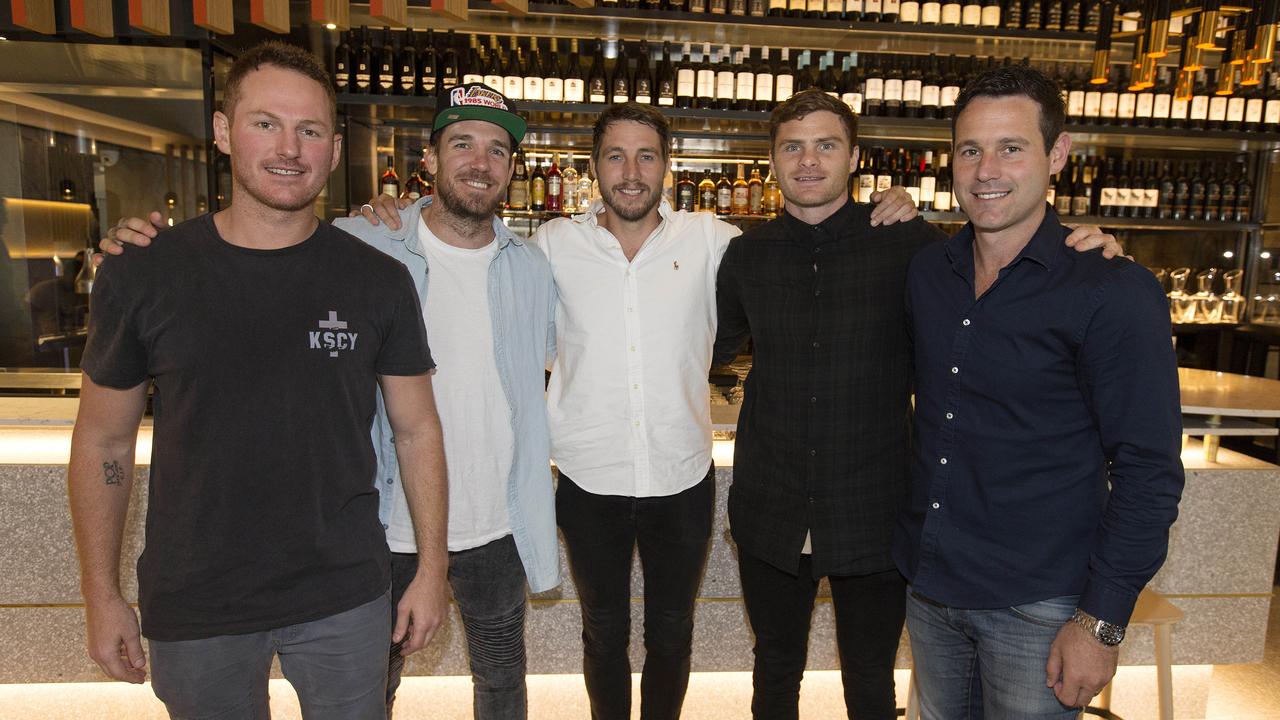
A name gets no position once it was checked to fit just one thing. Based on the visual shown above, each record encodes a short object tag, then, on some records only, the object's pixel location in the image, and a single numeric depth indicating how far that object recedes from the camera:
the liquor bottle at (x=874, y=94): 3.92
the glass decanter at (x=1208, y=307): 4.54
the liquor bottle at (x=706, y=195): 4.15
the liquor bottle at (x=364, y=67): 3.67
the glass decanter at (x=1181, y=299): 4.54
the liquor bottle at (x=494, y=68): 3.65
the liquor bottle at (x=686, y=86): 3.88
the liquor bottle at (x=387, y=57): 3.96
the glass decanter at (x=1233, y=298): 4.53
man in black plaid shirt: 1.67
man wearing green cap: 1.71
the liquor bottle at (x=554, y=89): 3.65
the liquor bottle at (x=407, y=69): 3.75
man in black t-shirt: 1.24
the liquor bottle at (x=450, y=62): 3.87
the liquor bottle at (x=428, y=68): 3.89
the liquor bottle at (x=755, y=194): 4.18
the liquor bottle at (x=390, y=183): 4.04
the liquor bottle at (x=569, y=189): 4.04
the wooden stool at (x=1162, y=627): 1.83
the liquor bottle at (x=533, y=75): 3.65
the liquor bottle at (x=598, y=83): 3.81
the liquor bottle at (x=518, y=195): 4.03
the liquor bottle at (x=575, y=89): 3.66
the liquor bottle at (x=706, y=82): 3.87
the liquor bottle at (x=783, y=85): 3.87
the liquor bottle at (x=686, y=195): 4.12
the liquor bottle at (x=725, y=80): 3.84
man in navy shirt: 1.21
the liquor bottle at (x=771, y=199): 4.16
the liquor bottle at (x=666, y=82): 3.87
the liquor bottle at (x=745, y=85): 3.85
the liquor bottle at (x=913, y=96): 3.92
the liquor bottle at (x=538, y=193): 4.05
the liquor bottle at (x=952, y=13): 3.85
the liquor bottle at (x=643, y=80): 3.91
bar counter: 2.35
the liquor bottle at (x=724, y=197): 4.16
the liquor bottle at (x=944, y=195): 4.10
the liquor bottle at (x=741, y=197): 4.16
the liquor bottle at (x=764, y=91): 3.88
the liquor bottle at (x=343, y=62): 3.71
